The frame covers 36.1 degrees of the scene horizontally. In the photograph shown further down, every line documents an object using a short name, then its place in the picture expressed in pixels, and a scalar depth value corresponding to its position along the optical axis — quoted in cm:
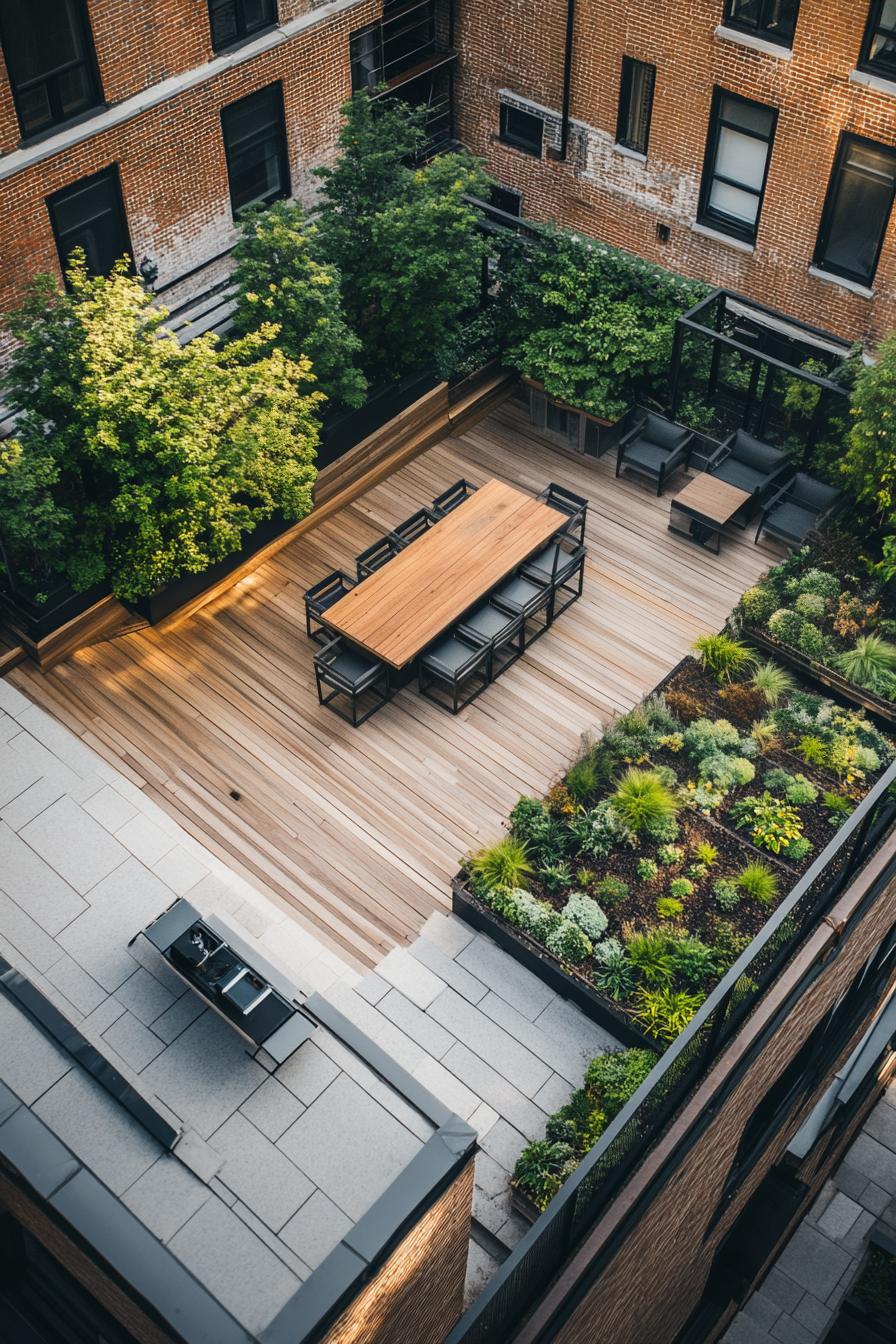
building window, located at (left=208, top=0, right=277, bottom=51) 1972
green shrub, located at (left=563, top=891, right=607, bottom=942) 1577
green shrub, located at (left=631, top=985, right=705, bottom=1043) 1472
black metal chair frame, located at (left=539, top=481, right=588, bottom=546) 1983
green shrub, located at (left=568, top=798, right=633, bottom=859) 1664
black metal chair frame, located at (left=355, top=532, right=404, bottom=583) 1930
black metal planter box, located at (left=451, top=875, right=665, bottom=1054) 1492
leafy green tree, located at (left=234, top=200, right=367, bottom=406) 1909
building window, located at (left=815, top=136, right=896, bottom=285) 1988
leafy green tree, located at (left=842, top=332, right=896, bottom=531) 1886
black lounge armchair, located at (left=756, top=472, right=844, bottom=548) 2033
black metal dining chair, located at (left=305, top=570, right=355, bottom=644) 1872
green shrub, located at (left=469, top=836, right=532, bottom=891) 1608
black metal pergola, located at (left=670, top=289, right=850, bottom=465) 2103
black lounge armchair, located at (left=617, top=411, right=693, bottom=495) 2131
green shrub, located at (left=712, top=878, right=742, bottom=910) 1614
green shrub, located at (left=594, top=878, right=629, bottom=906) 1614
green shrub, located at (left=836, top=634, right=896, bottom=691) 1830
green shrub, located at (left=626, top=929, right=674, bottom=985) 1527
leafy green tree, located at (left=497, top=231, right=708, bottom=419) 2136
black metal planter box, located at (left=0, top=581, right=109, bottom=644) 1802
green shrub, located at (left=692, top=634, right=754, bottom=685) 1866
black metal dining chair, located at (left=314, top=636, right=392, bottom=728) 1786
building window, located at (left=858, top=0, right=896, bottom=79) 1870
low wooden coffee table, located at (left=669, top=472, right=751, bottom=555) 2028
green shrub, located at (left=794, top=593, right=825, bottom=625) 1906
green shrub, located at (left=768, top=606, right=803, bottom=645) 1885
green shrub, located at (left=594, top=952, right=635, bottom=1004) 1513
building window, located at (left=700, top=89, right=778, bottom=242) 2092
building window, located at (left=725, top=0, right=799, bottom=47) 1970
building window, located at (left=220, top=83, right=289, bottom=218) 2088
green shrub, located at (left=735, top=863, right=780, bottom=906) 1616
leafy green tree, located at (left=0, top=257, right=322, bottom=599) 1673
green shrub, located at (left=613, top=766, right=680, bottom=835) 1686
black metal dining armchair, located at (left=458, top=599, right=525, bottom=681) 1841
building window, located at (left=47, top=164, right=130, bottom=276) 1900
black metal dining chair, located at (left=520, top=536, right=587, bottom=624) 1919
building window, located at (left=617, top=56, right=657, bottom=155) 2175
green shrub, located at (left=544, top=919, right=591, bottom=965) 1541
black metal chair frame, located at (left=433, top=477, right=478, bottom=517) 2005
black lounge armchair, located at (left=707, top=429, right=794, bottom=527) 2088
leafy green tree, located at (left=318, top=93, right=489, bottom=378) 2025
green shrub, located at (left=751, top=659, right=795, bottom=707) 1839
